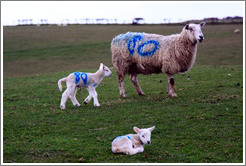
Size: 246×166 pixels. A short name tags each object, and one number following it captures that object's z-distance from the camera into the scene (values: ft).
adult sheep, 44.39
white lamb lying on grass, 24.97
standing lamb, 39.45
